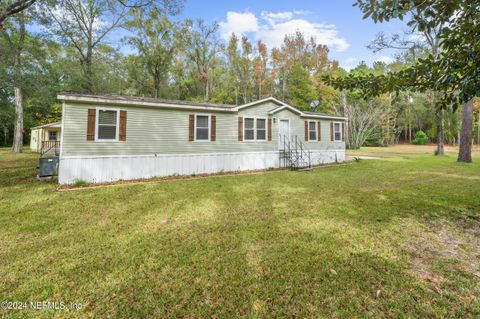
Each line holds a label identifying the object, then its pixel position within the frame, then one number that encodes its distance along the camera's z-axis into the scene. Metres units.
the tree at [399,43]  14.54
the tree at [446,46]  2.85
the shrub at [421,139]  41.06
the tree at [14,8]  7.72
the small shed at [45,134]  22.23
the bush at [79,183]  7.88
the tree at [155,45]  22.66
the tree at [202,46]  25.81
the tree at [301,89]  27.98
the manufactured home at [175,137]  8.07
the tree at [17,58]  8.83
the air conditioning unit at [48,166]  8.60
